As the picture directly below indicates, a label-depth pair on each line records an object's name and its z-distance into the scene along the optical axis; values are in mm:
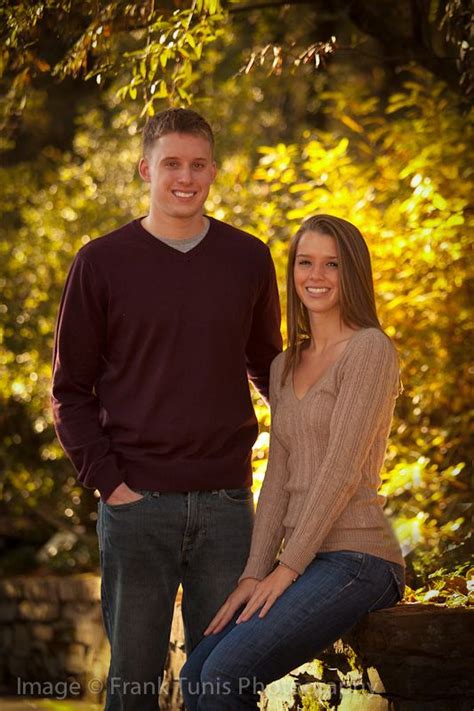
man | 6215
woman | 5777
